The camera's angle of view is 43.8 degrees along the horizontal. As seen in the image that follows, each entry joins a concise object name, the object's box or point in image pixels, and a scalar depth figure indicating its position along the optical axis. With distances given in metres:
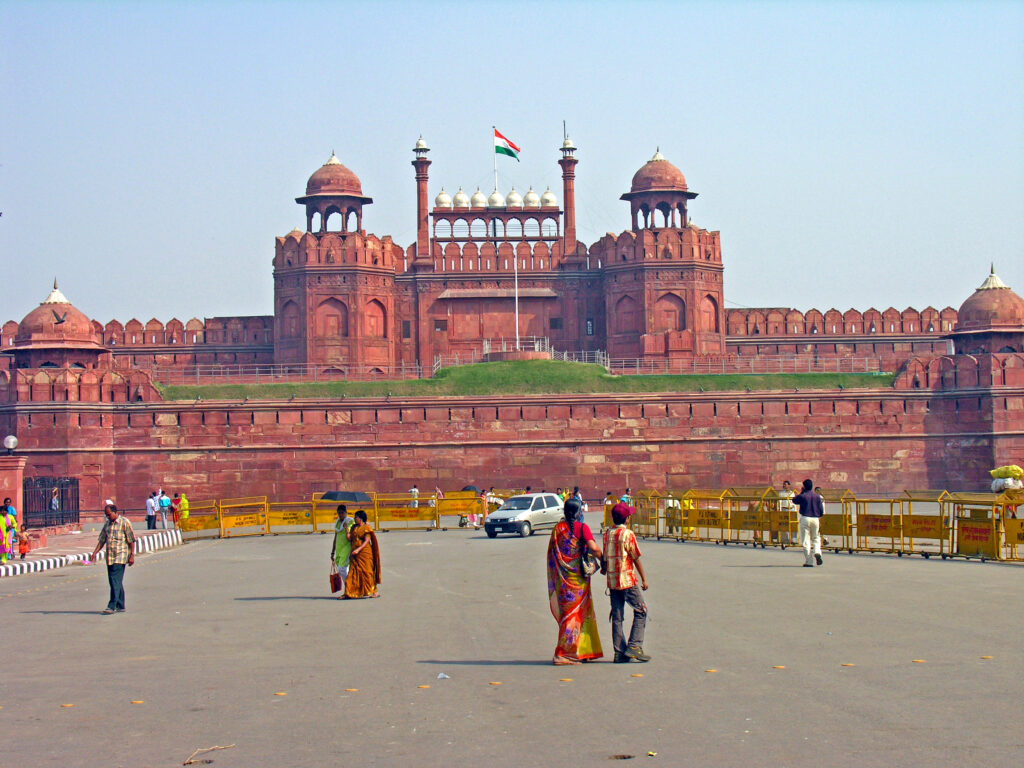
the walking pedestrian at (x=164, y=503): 36.08
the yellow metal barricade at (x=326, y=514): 33.06
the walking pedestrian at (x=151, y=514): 35.19
